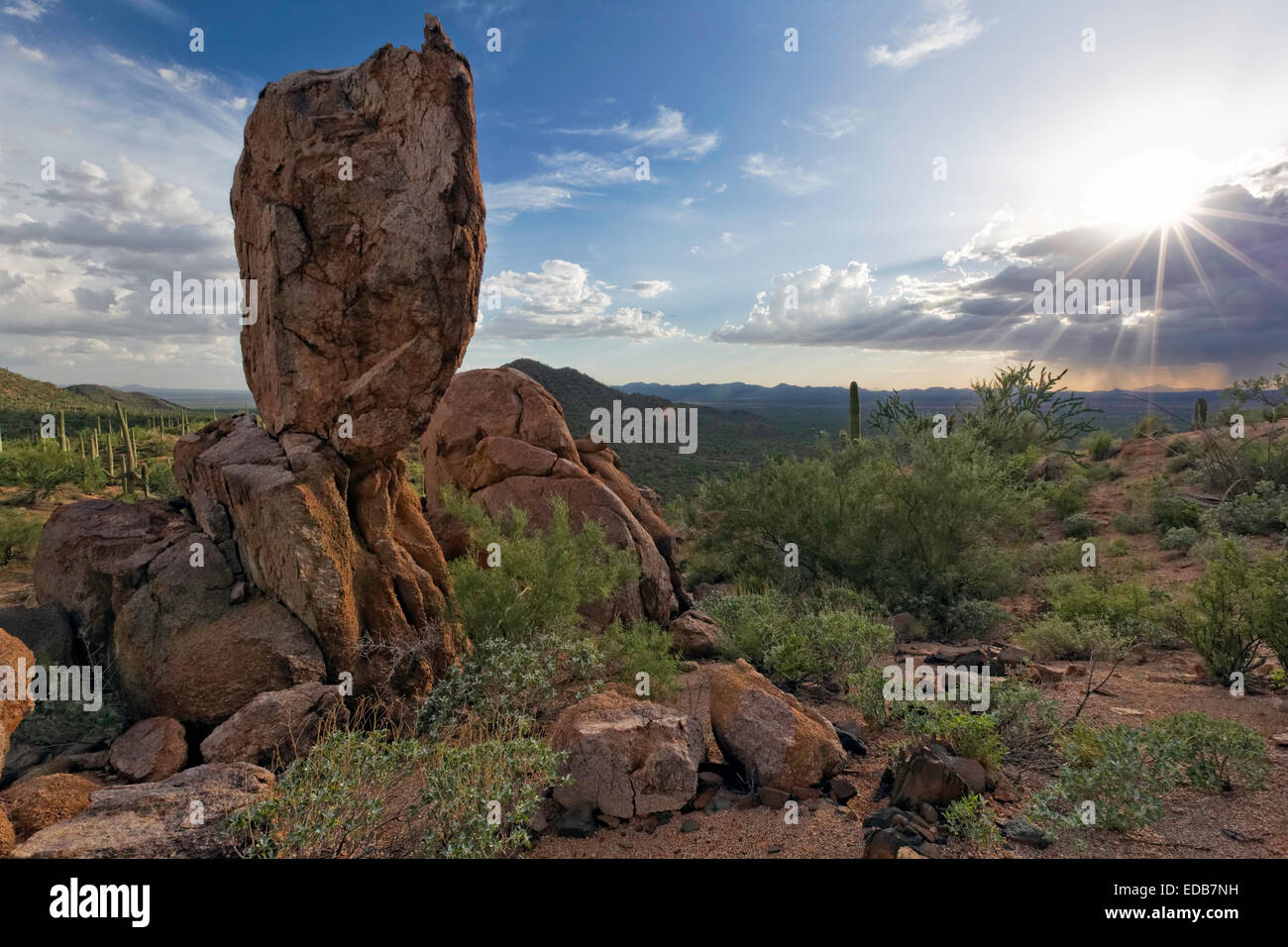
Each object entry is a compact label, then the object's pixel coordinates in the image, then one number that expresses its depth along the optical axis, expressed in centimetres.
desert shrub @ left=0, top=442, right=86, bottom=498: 2056
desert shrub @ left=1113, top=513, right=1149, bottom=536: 1736
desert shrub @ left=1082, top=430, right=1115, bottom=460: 2819
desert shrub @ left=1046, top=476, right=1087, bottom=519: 2023
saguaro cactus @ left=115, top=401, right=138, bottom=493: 2280
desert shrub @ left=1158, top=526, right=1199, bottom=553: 1509
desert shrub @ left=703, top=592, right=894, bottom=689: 800
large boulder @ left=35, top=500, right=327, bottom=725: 601
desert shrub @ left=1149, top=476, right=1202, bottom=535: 1670
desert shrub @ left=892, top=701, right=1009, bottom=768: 545
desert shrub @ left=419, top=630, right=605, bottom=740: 619
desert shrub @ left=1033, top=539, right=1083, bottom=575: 1419
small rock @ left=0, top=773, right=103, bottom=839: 438
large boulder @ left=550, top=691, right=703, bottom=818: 509
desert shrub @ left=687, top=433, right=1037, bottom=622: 1213
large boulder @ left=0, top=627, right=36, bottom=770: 405
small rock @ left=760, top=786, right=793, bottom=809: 518
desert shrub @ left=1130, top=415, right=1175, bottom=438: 2797
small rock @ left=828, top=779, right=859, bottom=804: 532
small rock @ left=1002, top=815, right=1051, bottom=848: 445
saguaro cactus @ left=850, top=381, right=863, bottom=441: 2355
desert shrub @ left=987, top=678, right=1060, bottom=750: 605
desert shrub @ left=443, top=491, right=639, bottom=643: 761
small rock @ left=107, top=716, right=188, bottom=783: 532
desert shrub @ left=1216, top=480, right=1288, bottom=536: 1483
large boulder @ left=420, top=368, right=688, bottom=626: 1067
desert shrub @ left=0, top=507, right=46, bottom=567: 1283
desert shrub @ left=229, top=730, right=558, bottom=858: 400
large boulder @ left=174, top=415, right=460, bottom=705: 625
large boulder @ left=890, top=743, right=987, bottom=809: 495
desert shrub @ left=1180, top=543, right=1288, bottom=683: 734
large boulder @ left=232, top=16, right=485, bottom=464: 658
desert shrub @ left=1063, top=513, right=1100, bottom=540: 1825
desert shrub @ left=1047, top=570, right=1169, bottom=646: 955
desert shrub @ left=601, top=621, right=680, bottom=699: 722
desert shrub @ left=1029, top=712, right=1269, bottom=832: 456
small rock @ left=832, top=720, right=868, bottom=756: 619
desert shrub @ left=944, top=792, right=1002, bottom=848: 438
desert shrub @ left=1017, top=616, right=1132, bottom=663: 889
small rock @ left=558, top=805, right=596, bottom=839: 486
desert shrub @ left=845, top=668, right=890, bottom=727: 674
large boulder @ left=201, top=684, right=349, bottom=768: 538
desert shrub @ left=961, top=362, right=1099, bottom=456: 2539
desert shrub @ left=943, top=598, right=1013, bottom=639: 1097
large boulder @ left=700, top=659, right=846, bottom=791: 546
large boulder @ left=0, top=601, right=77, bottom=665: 617
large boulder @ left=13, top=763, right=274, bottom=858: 386
